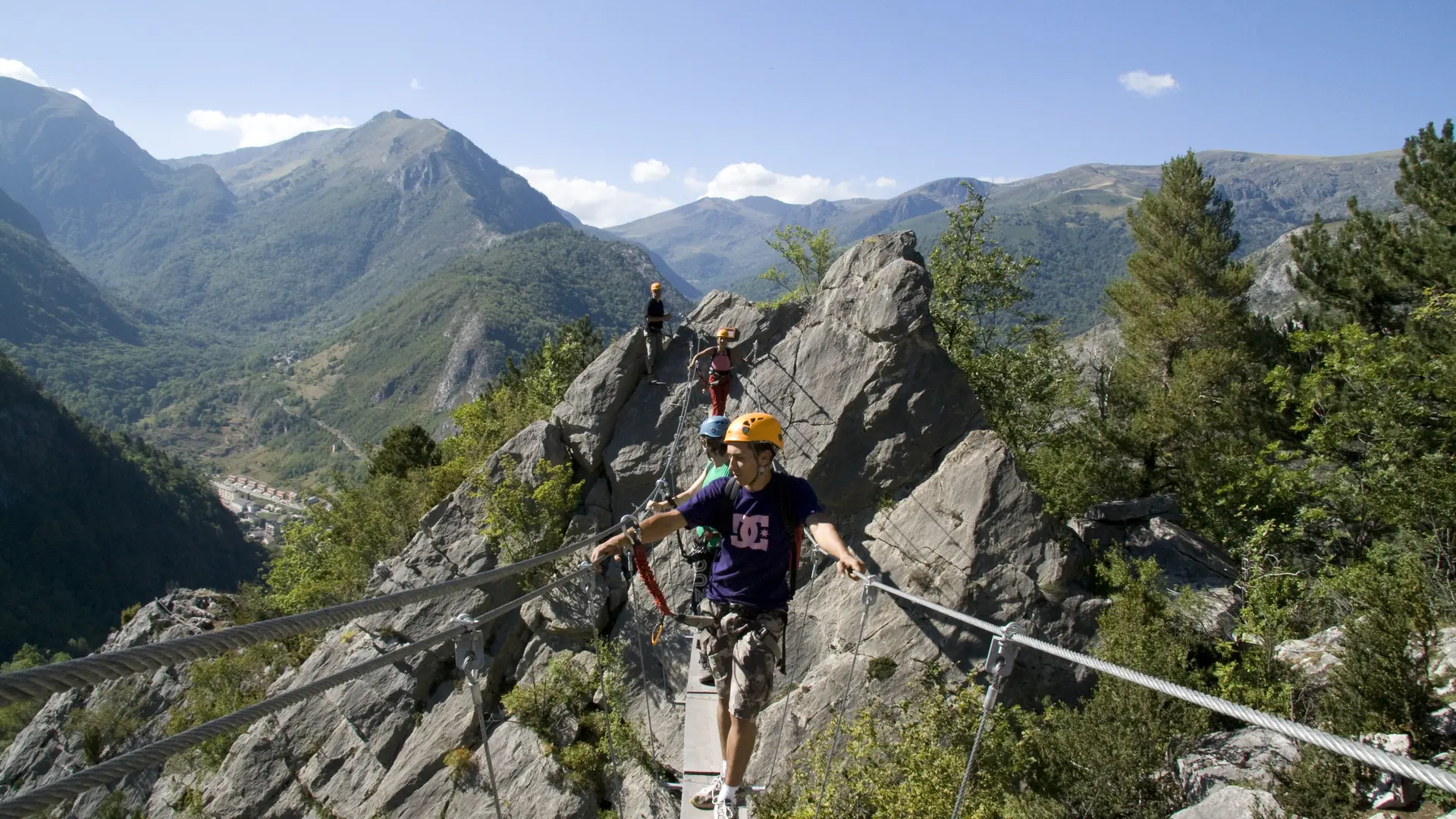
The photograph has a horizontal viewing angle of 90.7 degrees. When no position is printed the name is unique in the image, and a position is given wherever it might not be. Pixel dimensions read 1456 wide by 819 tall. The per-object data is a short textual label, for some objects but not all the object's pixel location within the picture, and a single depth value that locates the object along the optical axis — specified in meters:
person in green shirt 6.84
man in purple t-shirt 5.70
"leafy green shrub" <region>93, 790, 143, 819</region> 22.24
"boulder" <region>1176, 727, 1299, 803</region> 9.83
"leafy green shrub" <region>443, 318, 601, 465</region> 22.36
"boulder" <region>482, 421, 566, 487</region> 18.08
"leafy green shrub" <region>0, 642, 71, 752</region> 50.97
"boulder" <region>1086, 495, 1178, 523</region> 18.98
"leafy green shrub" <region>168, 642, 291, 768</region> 21.84
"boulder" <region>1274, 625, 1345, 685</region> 11.11
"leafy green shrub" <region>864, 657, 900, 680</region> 12.92
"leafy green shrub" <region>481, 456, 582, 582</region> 17.12
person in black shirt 17.47
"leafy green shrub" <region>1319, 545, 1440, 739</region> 8.52
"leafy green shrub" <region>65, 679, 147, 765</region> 28.09
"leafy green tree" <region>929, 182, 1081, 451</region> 23.58
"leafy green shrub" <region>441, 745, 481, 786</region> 14.98
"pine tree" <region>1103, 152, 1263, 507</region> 21.89
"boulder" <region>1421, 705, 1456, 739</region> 8.41
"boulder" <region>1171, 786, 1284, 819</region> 8.55
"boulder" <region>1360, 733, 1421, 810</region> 7.79
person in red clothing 15.92
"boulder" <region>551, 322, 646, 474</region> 18.12
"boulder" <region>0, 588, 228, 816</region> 26.91
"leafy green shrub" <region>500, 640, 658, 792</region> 13.88
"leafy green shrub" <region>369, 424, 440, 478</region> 32.75
